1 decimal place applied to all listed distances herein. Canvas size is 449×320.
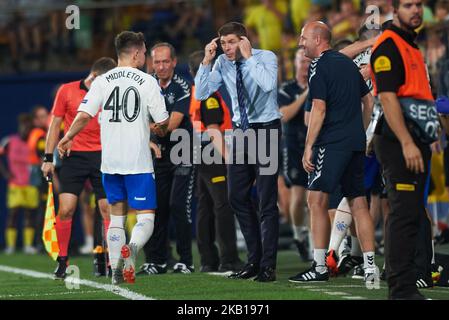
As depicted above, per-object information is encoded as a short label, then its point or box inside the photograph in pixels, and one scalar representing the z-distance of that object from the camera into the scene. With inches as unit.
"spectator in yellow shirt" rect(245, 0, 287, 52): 814.5
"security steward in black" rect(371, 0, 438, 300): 338.3
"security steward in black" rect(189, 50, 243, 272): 497.4
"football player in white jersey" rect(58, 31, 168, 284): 420.8
